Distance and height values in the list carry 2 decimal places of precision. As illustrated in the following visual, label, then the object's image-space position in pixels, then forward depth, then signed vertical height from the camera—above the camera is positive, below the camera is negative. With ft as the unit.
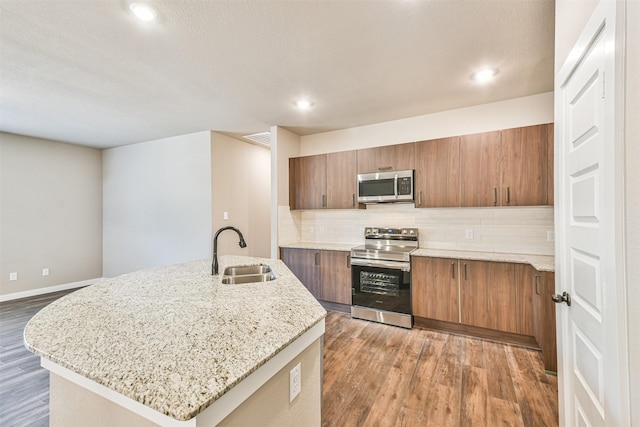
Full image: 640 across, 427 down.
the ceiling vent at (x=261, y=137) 14.52 +4.31
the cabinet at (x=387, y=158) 11.07 +2.34
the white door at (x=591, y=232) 2.85 -0.26
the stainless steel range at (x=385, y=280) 10.24 -2.60
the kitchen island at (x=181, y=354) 2.33 -1.42
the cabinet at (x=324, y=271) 11.52 -2.53
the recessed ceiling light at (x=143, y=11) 5.36 +4.11
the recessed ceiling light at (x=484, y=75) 8.02 +4.17
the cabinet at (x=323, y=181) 12.30 +1.55
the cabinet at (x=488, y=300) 7.39 -2.84
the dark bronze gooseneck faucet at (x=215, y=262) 6.34 -1.11
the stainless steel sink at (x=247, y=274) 6.44 -1.49
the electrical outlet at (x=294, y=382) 3.46 -2.16
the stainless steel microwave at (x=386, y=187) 10.93 +1.11
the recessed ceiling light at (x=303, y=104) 10.11 +4.18
